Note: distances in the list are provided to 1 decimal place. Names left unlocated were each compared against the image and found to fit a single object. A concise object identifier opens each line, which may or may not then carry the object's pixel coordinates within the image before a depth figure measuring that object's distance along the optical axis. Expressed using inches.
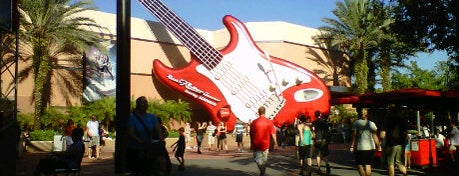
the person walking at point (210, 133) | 910.7
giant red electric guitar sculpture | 1182.9
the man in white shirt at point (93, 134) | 655.8
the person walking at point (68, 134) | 509.5
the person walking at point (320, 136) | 463.5
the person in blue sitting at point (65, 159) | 355.6
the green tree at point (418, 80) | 1957.4
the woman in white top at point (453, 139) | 523.6
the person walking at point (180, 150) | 504.2
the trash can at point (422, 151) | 522.9
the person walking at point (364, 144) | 384.2
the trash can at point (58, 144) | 557.1
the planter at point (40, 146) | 848.9
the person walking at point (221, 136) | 838.5
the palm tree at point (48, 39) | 917.8
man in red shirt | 371.2
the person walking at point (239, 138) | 848.1
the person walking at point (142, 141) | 265.3
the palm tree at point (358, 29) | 1270.9
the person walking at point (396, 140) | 392.8
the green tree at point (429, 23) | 605.3
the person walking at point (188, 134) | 976.2
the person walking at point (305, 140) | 434.6
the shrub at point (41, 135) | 878.1
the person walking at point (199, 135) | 809.5
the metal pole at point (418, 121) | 587.9
